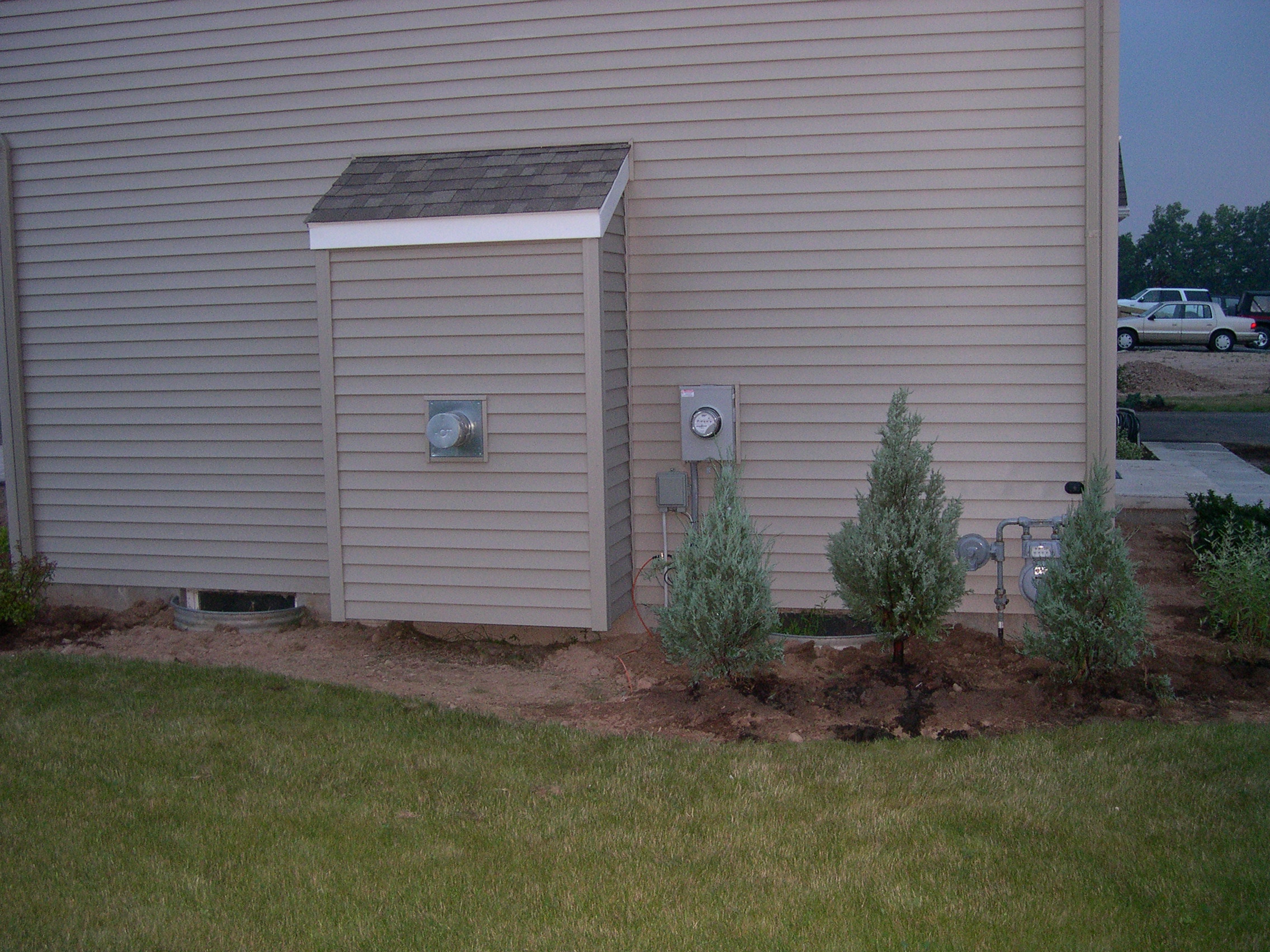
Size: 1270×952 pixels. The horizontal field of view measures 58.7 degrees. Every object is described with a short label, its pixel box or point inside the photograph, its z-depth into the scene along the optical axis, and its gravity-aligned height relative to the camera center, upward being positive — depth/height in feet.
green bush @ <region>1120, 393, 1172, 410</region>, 63.16 +1.86
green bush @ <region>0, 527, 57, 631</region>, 21.61 -2.70
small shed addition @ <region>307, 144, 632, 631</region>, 18.54 +0.98
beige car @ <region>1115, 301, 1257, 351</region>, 89.92 +8.70
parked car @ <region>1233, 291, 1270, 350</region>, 91.04 +10.25
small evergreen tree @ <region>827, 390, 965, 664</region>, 16.53 -1.52
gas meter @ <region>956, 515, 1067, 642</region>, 18.25 -1.93
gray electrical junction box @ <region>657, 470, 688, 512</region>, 19.80 -0.84
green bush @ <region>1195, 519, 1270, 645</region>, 17.98 -2.57
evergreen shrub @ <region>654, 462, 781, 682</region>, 15.87 -2.19
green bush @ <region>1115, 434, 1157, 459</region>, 39.29 -0.54
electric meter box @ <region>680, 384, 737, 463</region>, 19.42 +0.34
